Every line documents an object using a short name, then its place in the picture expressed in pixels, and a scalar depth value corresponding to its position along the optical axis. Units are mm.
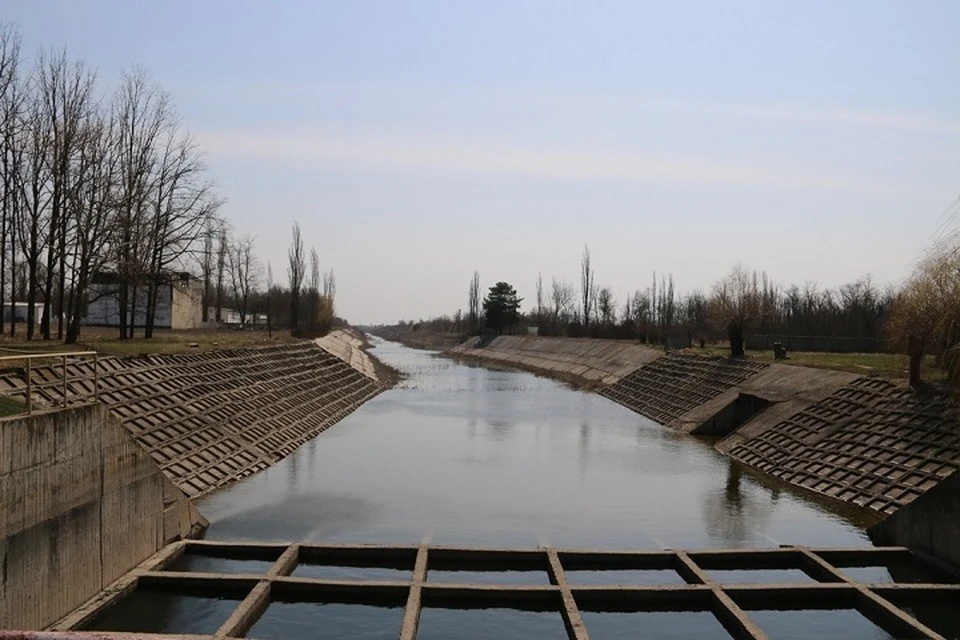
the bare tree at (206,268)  50625
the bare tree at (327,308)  103962
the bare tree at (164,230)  46906
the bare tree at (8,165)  35625
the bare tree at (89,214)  38438
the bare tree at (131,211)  41938
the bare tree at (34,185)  38000
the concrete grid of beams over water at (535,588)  14500
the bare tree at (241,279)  95500
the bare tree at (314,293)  102288
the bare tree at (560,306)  139312
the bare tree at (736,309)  52125
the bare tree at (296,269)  98062
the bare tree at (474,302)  157250
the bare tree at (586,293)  117600
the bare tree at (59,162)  37875
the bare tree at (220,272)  85906
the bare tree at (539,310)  125675
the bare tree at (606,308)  118531
